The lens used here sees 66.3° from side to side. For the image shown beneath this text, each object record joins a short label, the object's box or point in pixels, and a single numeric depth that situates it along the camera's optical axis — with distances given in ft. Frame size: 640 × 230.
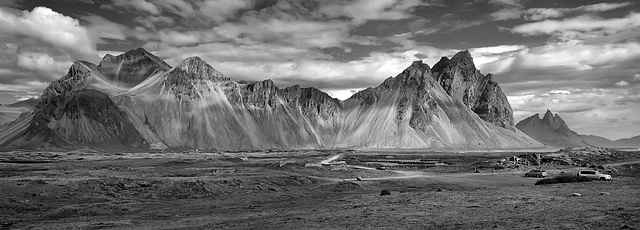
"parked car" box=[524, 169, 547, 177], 248.67
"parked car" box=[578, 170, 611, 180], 187.42
